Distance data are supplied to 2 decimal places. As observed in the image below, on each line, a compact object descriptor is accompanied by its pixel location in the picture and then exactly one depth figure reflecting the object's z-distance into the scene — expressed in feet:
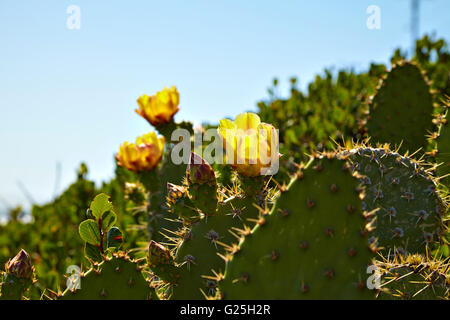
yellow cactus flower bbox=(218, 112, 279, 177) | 4.04
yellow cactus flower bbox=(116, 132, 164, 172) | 5.86
